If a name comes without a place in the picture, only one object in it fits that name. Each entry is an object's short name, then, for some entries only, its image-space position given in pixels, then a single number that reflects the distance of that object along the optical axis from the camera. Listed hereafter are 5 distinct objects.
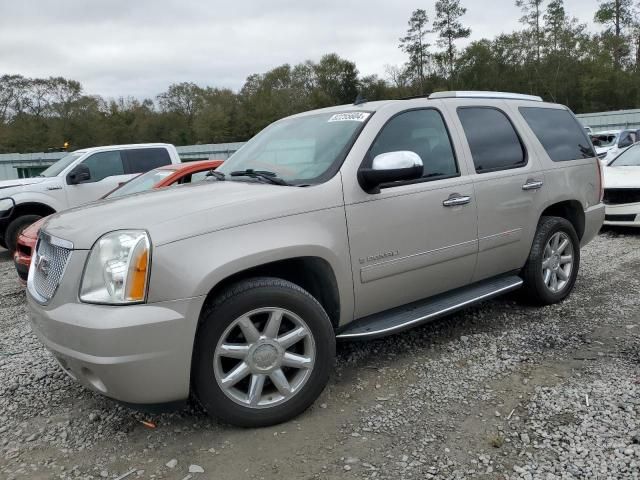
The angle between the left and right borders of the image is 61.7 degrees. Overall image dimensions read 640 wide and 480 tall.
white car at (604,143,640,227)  7.91
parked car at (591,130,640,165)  17.93
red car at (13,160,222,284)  6.65
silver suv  2.59
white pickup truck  8.54
